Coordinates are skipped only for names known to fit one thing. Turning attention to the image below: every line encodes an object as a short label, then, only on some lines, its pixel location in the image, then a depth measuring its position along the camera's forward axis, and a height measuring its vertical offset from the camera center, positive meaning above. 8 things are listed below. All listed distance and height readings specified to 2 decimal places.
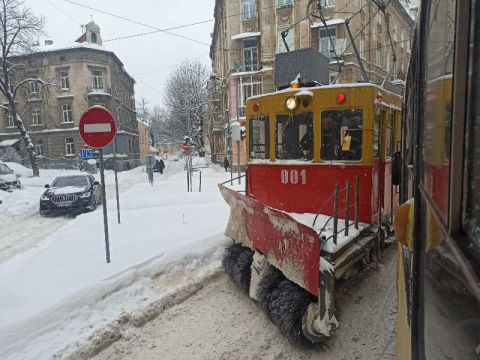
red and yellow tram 3.90 -0.73
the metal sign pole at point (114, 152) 9.37 -0.03
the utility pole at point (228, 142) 30.79 +0.48
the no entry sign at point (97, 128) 6.17 +0.40
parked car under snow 20.05 -1.38
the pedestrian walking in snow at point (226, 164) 31.31 -1.35
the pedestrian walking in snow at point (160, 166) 36.10 -1.56
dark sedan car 12.73 -1.55
